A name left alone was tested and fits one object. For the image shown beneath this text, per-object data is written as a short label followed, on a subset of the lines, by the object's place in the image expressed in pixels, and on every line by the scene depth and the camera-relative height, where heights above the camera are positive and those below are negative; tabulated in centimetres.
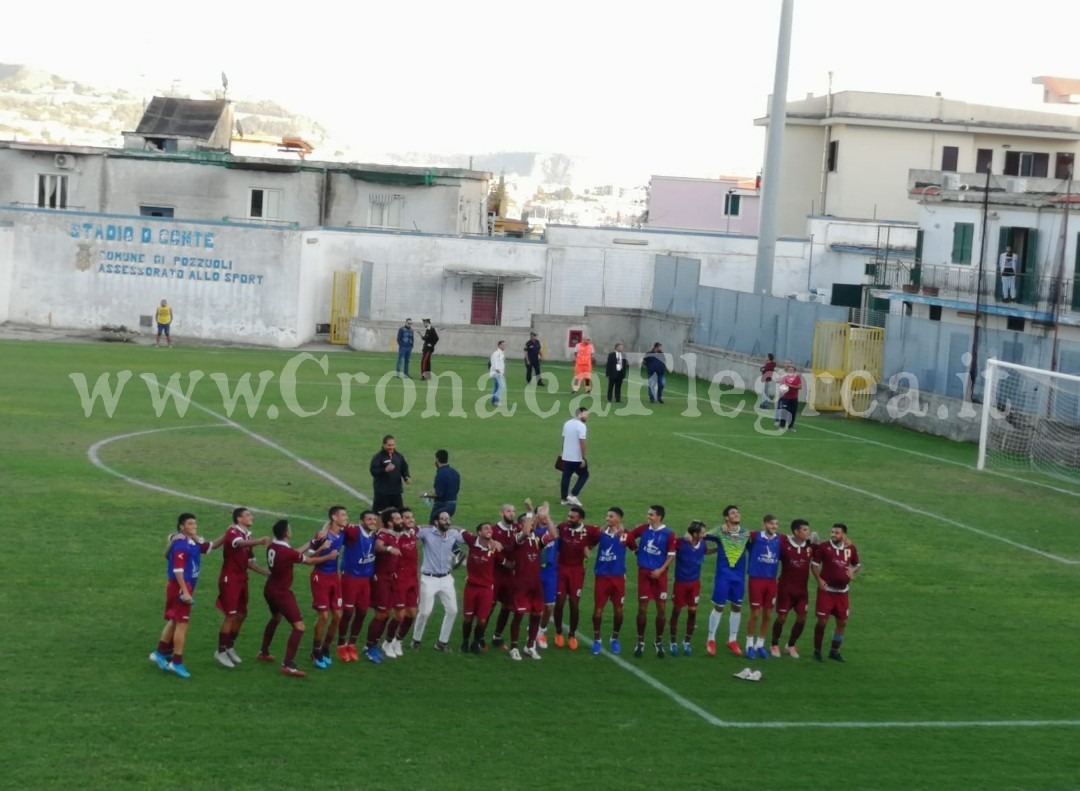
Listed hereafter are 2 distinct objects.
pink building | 8881 +646
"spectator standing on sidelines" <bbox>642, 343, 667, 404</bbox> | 3903 -174
